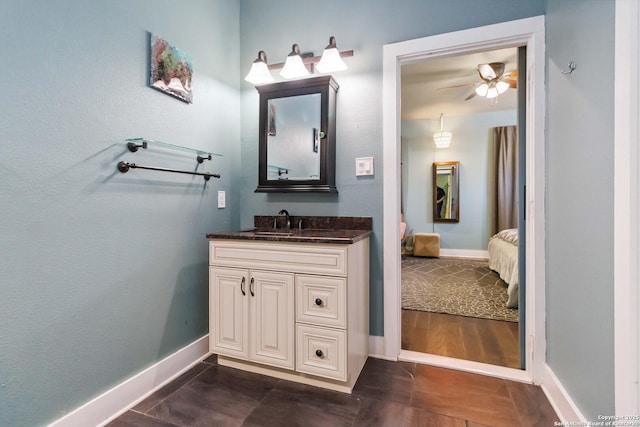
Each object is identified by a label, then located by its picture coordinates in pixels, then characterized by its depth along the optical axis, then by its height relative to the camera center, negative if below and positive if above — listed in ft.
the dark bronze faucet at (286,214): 7.14 -0.13
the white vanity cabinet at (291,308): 5.13 -1.84
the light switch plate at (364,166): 6.51 +0.94
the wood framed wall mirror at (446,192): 18.28 +1.01
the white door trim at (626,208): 2.93 +0.00
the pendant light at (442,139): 17.01 +4.03
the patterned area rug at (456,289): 9.25 -3.11
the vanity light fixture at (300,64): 6.25 +3.17
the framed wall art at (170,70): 5.33 +2.64
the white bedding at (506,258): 9.24 -1.97
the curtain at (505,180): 17.02 +1.62
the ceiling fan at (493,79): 10.98 +5.00
